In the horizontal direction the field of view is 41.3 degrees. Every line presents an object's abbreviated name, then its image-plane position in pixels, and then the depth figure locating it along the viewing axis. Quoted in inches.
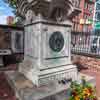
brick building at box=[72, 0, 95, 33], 1315.0
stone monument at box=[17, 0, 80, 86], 142.3
